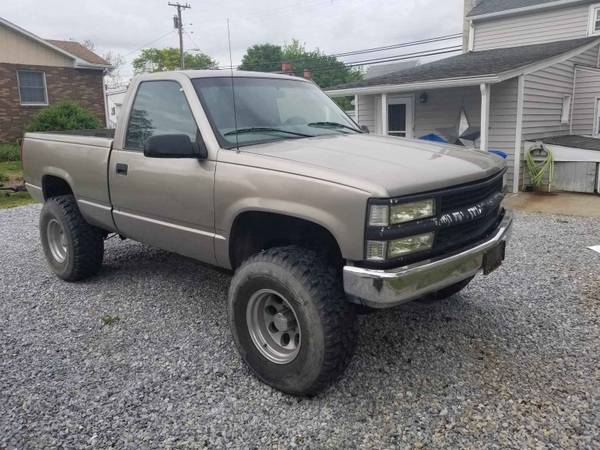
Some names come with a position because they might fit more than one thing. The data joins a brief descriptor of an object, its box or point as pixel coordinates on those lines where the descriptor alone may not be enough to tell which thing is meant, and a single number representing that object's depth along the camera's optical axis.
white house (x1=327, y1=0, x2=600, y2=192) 11.83
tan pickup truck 2.63
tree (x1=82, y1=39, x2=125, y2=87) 49.26
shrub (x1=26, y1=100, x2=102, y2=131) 17.03
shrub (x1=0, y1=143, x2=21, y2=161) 16.55
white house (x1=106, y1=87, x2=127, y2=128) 32.25
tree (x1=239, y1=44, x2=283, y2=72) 59.02
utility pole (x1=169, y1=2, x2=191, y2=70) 36.88
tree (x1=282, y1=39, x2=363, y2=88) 58.12
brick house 18.80
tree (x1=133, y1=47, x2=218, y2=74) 54.81
